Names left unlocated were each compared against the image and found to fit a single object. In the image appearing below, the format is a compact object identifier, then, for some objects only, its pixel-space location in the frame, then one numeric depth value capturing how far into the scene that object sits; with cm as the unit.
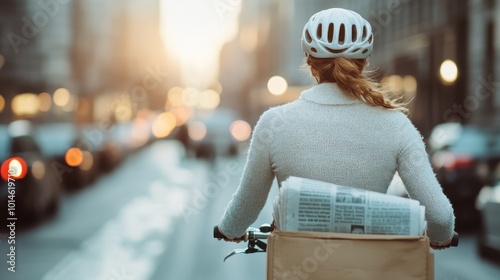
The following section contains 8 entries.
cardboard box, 261
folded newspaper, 264
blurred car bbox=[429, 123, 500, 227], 1359
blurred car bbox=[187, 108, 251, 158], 3438
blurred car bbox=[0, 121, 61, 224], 1341
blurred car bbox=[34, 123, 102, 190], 2072
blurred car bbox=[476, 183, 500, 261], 1019
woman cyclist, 293
